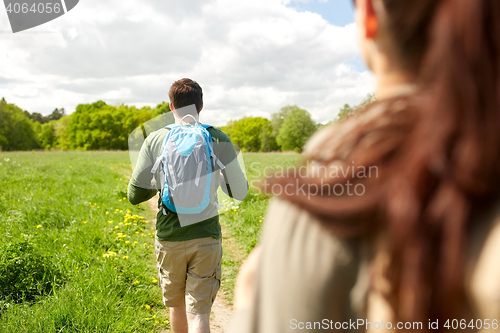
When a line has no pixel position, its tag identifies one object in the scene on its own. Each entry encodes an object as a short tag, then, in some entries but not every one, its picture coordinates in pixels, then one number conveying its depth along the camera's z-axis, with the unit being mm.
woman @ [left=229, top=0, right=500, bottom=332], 561
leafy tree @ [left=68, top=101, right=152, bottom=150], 72625
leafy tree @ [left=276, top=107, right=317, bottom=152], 70125
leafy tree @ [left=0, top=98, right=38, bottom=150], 63344
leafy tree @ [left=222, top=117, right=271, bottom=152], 89375
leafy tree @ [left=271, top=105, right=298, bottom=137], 83062
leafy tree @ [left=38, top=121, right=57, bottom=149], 83550
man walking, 2693
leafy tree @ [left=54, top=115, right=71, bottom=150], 80125
